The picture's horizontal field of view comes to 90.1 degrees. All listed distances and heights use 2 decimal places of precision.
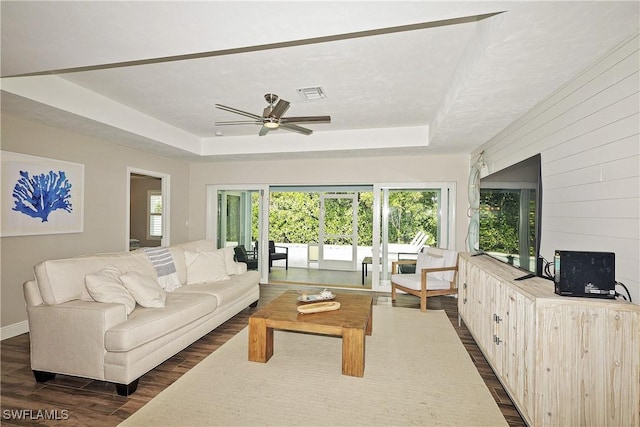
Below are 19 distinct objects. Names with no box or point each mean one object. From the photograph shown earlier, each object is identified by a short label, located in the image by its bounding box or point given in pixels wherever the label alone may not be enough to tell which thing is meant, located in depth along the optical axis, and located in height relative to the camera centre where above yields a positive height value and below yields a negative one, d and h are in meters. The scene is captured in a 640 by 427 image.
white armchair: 4.61 -0.93
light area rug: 2.19 -1.39
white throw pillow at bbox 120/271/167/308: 2.96 -0.74
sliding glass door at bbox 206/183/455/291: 5.85 -0.24
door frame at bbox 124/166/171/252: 6.10 +0.11
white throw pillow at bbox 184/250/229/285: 4.11 -0.72
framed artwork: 3.54 +0.17
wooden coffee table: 2.75 -0.99
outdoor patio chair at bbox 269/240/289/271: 7.51 -0.98
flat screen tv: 2.59 +0.03
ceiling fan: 3.07 +0.95
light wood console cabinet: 1.70 -0.78
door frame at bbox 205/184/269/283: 6.46 -0.05
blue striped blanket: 3.69 -0.65
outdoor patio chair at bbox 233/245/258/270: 6.59 -0.92
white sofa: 2.44 -0.91
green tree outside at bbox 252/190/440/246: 5.85 -0.02
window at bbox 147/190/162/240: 7.94 -0.06
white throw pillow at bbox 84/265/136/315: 2.67 -0.67
